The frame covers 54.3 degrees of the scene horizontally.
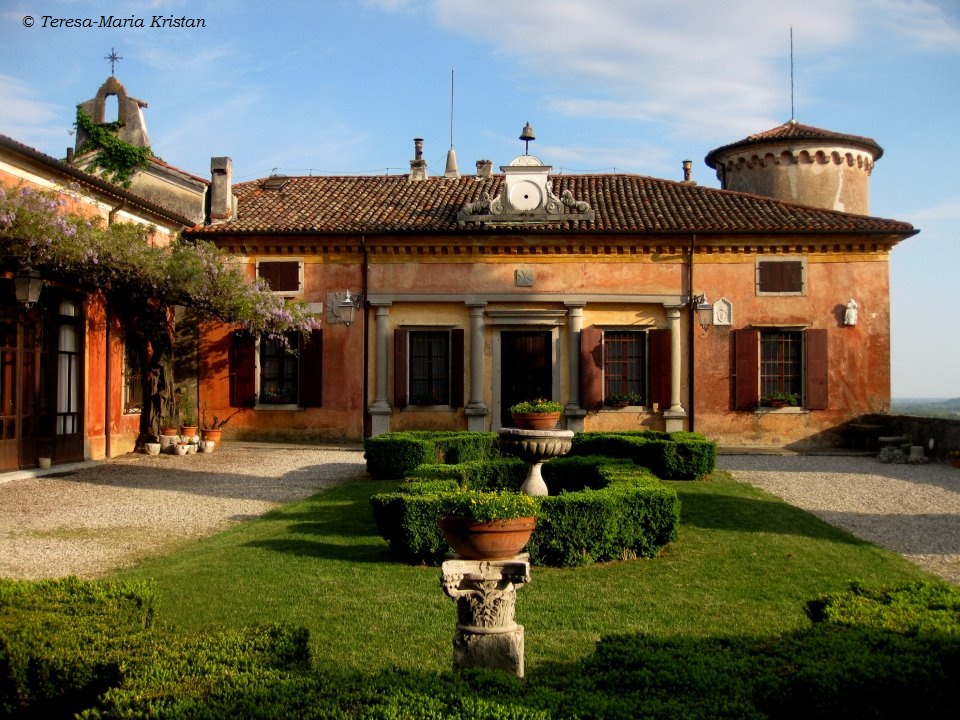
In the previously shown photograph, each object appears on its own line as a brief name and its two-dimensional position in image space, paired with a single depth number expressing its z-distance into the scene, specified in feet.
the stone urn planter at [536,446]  37.04
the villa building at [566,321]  70.18
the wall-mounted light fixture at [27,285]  47.65
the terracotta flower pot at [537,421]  37.68
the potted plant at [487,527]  18.24
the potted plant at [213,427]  66.90
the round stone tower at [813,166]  82.43
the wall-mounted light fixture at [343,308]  71.56
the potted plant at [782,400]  69.56
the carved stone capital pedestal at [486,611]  16.74
